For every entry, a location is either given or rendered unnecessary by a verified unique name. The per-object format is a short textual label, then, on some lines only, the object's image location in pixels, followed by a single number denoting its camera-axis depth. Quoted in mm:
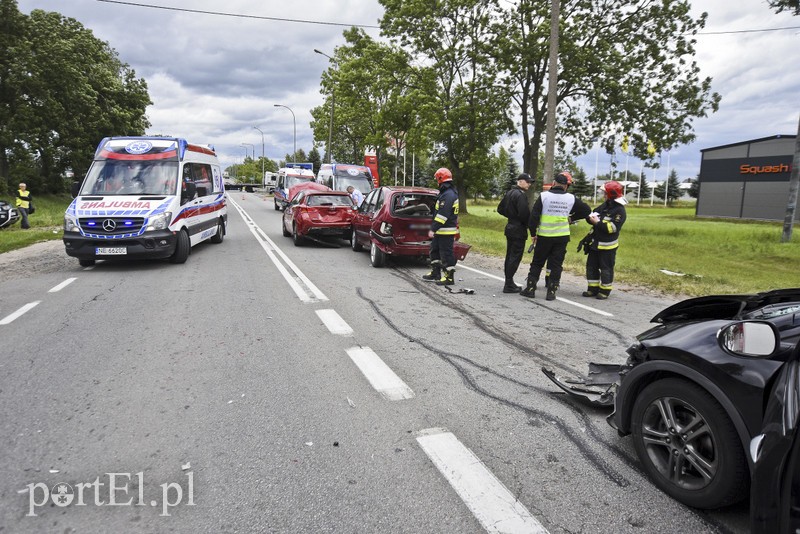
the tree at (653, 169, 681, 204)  79438
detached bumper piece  3752
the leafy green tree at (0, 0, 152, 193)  30328
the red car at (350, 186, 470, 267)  10398
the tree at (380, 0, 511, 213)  25312
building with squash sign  38062
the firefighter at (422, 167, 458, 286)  8656
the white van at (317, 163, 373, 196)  23422
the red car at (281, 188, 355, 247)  14195
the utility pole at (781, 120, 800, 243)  18922
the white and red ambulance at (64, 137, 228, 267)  9719
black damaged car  1957
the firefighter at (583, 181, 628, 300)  8266
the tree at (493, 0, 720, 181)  21859
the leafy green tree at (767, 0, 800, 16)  16016
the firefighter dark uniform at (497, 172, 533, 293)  8273
